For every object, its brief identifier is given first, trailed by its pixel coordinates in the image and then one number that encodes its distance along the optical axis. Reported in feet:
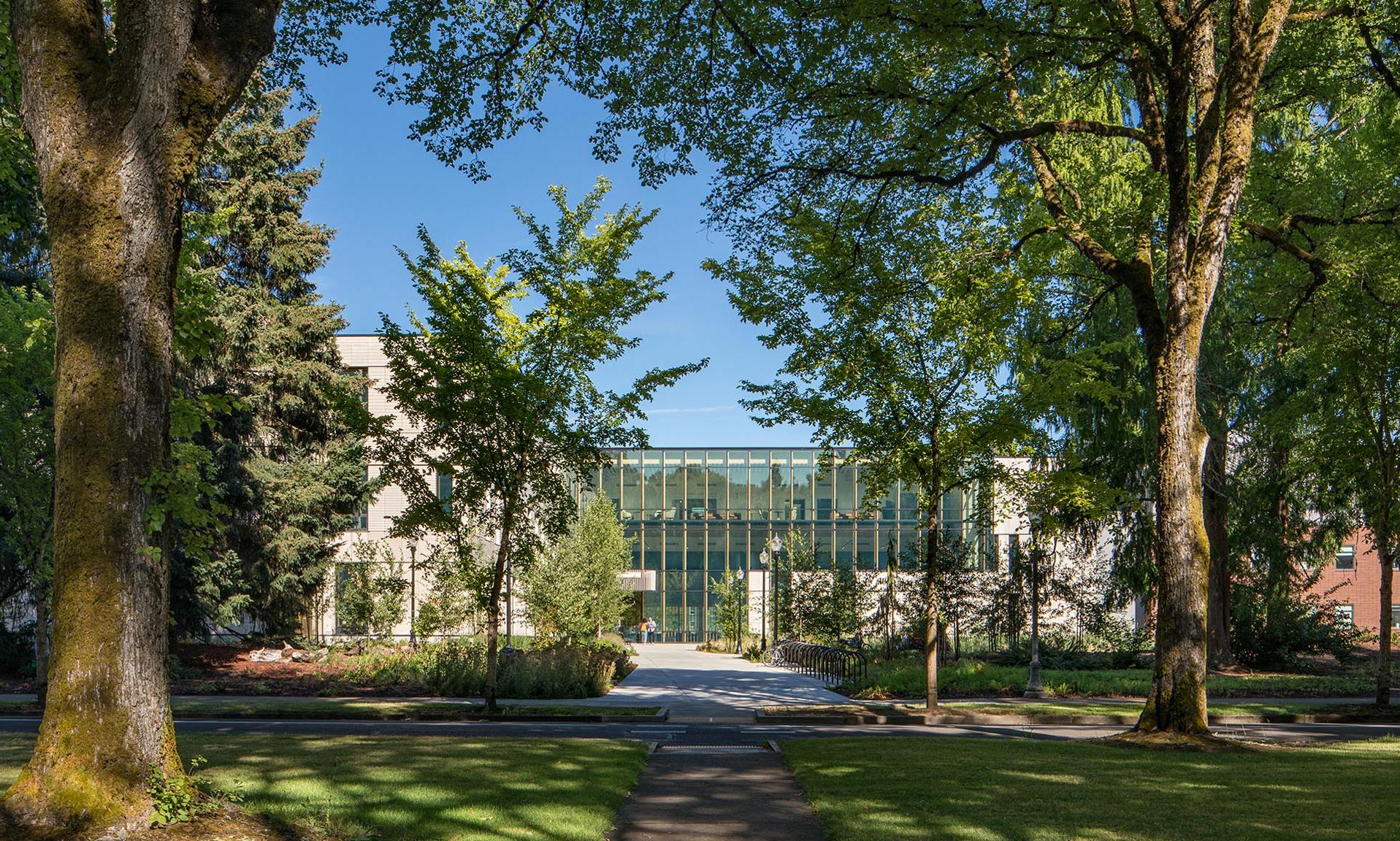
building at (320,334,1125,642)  188.34
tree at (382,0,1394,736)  41.98
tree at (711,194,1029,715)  58.08
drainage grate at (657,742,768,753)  44.16
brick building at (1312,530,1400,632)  179.11
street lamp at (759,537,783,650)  114.93
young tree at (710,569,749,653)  142.20
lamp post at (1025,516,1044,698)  70.64
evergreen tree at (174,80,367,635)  101.65
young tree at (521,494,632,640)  107.04
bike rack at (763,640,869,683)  85.35
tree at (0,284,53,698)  64.69
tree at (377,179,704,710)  60.80
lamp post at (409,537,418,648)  88.65
